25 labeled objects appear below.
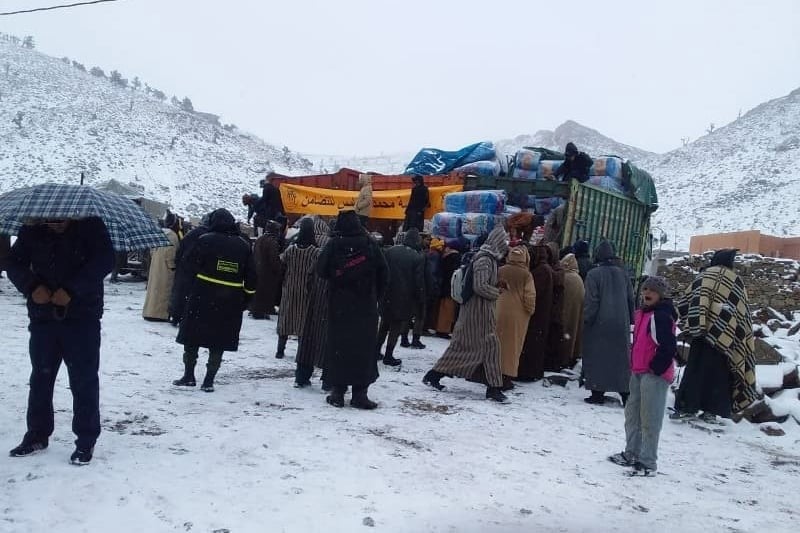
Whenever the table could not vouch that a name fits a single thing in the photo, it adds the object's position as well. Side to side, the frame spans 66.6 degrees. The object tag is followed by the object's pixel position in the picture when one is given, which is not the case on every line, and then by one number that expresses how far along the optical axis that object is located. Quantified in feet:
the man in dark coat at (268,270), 31.86
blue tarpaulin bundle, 38.60
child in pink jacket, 14.39
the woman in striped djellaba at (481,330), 20.12
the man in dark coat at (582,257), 28.22
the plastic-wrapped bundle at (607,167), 36.47
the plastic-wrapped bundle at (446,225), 33.76
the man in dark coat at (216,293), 18.28
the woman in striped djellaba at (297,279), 22.57
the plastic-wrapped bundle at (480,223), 32.58
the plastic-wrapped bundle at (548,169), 36.91
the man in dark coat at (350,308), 17.70
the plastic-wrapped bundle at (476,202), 33.12
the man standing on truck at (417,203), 36.29
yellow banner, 36.90
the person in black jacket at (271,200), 42.37
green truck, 31.94
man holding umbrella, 11.68
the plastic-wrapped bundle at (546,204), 33.76
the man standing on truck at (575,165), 34.99
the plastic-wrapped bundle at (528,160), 38.14
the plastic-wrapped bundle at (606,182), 36.14
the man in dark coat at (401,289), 24.59
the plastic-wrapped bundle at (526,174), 37.93
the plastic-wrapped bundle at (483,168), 36.81
